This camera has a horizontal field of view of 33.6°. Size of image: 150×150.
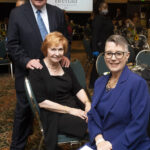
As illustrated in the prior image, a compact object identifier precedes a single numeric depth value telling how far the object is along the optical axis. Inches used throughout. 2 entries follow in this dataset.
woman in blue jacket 59.7
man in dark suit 88.3
